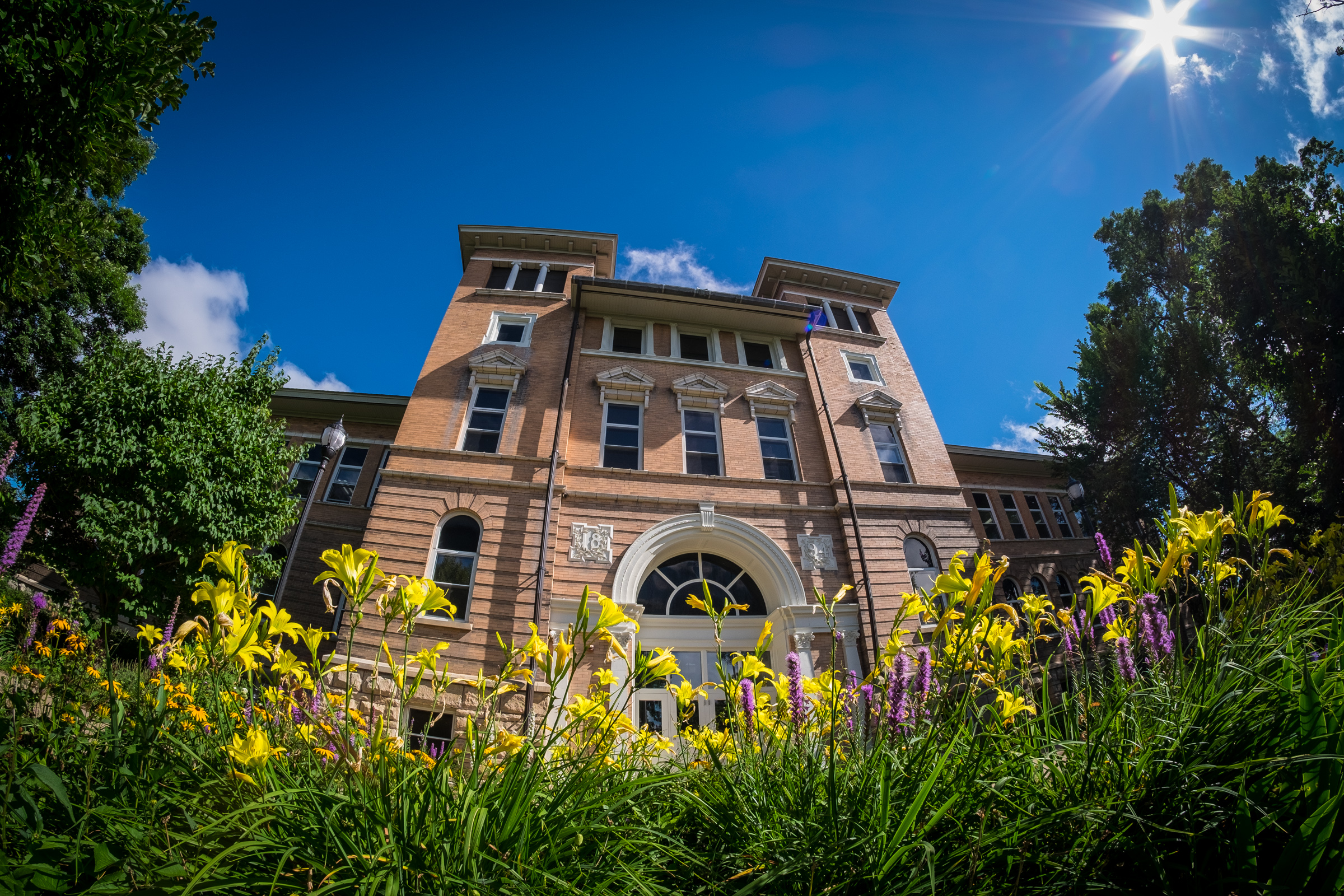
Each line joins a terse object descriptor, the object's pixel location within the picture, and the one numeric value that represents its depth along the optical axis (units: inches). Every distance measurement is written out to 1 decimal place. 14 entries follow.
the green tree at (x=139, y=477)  385.4
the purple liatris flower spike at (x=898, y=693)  79.8
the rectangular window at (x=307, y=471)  639.1
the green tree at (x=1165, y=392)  562.9
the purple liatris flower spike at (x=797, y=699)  98.6
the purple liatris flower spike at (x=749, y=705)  104.1
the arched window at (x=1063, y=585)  781.3
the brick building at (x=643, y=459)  441.7
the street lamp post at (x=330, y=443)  348.8
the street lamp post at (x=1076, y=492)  438.3
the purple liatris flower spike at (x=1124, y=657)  75.2
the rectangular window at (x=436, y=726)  374.6
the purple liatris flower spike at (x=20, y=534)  116.7
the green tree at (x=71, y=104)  217.0
